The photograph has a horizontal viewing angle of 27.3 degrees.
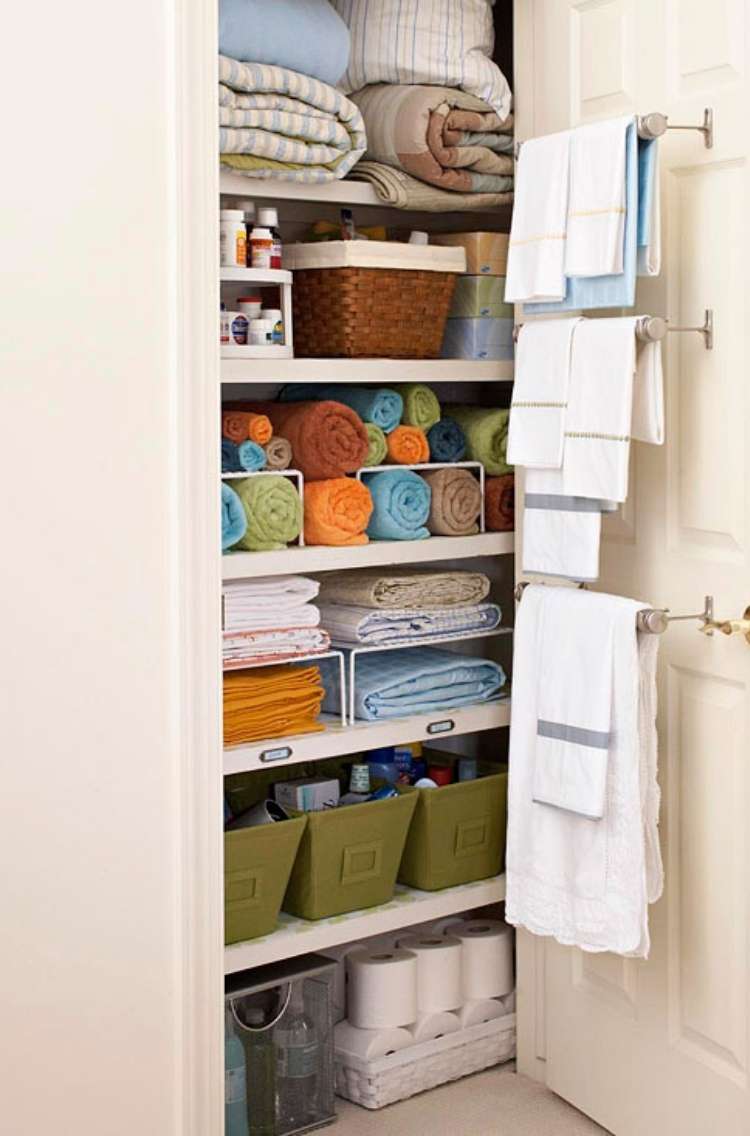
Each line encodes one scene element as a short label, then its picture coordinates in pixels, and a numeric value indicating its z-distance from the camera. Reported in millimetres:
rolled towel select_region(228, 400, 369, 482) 2559
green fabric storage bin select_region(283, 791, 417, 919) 2576
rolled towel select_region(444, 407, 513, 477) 2822
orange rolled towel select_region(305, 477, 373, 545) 2570
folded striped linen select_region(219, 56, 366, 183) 2371
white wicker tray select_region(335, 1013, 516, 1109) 2705
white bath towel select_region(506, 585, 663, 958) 2332
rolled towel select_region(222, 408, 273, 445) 2504
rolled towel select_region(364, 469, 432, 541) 2674
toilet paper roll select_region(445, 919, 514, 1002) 2871
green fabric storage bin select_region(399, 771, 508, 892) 2730
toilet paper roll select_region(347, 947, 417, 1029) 2732
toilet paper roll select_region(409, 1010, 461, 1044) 2775
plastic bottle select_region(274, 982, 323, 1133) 2615
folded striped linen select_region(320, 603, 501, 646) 2672
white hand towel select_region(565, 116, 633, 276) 2270
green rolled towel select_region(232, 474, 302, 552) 2479
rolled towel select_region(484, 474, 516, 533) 2832
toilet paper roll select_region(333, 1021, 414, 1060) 2713
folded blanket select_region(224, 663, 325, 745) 2488
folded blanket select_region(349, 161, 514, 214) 2639
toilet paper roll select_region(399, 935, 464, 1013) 2809
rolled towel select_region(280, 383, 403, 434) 2695
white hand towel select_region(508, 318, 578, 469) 2412
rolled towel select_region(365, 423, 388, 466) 2664
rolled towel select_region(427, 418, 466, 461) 2838
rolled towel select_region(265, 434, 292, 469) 2564
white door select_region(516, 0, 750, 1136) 2275
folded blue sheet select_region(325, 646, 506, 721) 2682
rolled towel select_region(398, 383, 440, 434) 2758
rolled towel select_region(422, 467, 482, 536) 2744
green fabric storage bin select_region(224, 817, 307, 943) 2461
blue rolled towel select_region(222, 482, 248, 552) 2426
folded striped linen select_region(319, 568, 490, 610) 2705
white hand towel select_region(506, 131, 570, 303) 2383
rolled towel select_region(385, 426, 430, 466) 2709
